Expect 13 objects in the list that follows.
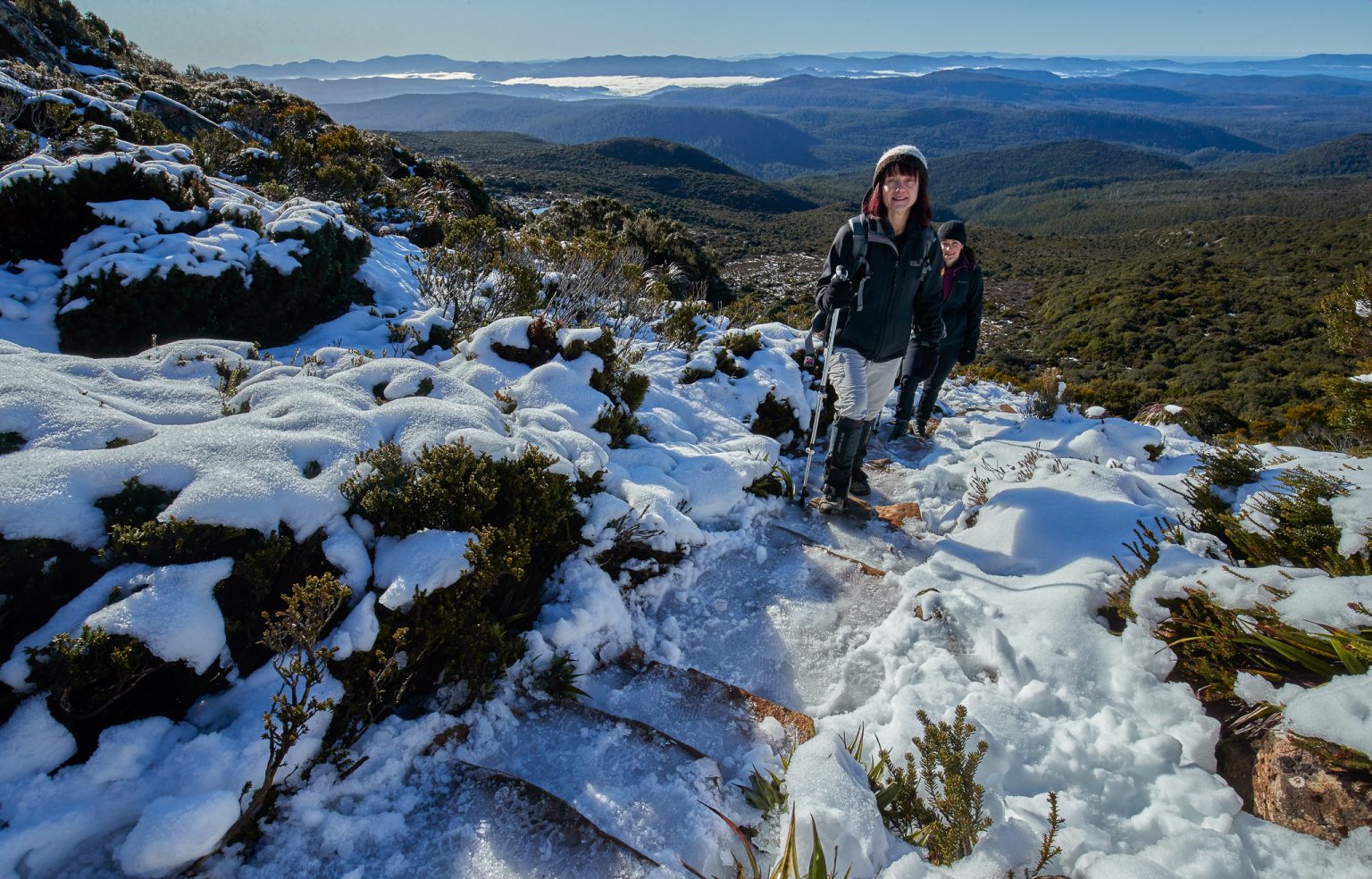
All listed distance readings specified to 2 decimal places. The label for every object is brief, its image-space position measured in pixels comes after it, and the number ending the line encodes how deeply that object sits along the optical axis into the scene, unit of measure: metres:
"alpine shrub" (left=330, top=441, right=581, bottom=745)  2.28
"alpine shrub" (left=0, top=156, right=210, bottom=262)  4.71
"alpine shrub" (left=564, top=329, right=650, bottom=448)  4.61
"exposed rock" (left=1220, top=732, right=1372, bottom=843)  1.66
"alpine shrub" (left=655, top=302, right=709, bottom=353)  7.31
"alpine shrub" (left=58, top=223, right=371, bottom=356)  4.43
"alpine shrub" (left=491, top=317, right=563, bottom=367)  4.80
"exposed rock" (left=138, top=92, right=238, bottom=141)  10.95
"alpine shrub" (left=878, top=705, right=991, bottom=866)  1.80
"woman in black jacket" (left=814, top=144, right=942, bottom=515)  3.80
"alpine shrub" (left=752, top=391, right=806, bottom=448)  6.03
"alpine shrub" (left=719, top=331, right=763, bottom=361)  6.84
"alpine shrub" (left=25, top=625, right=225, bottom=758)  1.75
